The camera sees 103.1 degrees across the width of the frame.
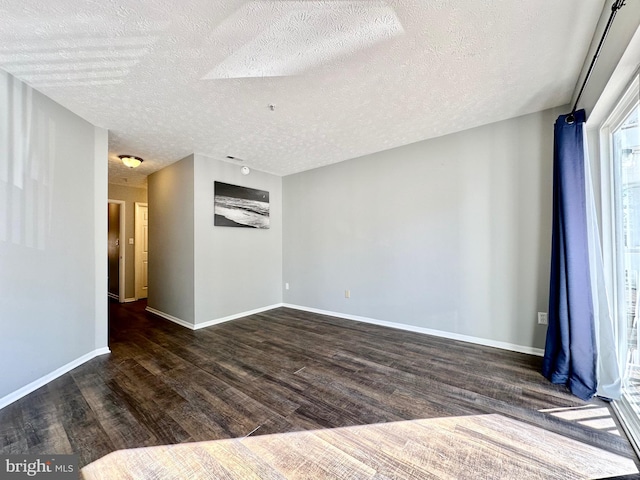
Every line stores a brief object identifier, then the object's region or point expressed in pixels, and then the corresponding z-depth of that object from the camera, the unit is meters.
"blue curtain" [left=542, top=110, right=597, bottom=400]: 1.98
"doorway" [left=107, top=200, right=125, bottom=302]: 5.38
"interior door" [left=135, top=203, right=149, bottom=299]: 5.58
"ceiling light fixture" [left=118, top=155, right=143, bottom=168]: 3.64
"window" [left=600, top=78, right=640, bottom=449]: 1.70
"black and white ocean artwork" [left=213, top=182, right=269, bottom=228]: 3.93
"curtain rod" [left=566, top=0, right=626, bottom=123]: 1.32
